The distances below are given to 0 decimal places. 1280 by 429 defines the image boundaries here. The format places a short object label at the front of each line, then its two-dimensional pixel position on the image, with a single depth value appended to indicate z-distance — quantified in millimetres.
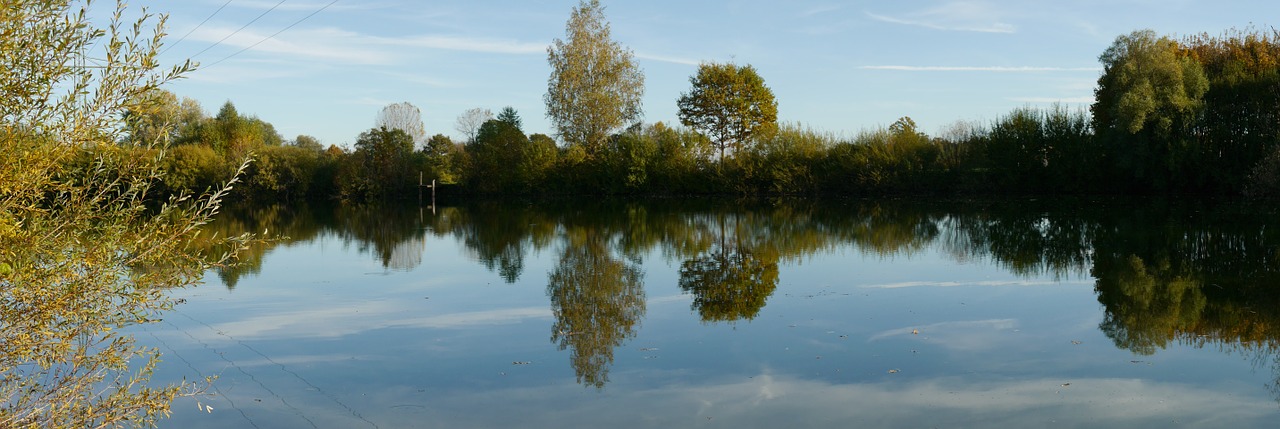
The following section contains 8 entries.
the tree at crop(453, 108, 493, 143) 78312
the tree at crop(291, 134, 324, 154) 89812
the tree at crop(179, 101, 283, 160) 56144
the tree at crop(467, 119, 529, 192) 50812
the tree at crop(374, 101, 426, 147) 74688
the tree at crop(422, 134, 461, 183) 54531
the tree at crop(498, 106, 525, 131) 68100
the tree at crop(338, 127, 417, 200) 52938
